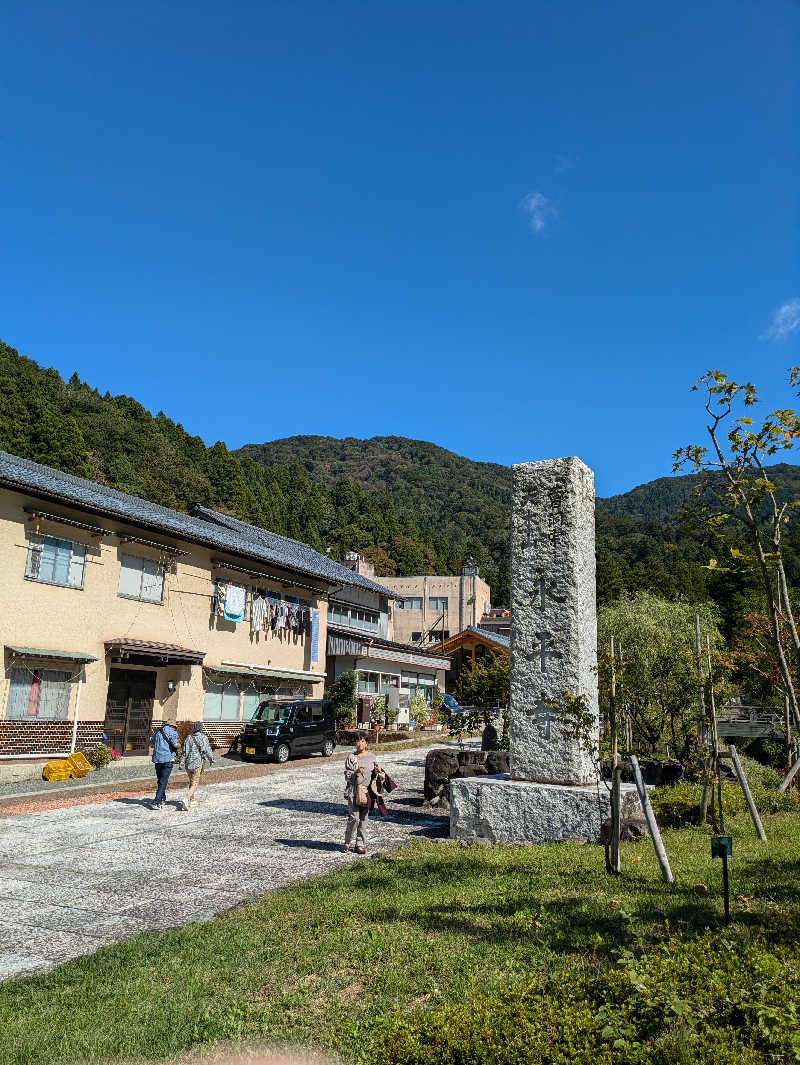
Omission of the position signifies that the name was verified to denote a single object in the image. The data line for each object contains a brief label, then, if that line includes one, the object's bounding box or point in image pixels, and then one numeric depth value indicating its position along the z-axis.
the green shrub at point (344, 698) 30.97
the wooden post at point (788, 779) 11.79
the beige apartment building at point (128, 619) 18.53
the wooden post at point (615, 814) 6.74
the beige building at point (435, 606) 58.78
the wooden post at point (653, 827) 6.50
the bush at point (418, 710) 35.91
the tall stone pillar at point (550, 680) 8.86
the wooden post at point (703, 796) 9.15
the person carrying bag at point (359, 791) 9.47
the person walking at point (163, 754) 13.59
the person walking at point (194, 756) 13.38
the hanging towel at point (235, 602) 25.05
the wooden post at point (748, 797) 8.57
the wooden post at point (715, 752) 8.35
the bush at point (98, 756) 19.48
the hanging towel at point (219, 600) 24.86
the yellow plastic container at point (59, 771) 17.94
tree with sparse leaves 8.09
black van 22.27
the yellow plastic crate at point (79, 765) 18.42
